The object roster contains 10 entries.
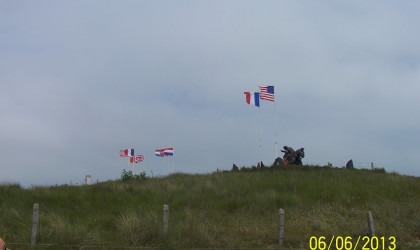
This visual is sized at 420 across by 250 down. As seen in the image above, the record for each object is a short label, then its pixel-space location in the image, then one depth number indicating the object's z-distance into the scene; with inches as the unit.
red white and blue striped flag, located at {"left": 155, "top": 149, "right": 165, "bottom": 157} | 1687.0
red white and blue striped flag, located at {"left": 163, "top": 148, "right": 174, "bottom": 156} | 1625.2
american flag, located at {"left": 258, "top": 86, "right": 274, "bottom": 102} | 1358.9
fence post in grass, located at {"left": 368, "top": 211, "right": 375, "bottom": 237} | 508.1
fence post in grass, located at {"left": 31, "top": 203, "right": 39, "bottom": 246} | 469.4
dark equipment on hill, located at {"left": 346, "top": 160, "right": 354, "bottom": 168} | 1410.9
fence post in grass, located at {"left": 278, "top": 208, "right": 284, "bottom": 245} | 489.2
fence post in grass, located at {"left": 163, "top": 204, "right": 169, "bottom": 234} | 496.4
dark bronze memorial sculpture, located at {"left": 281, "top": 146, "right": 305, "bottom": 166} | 1342.3
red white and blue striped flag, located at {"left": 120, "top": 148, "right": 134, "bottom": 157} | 1676.4
